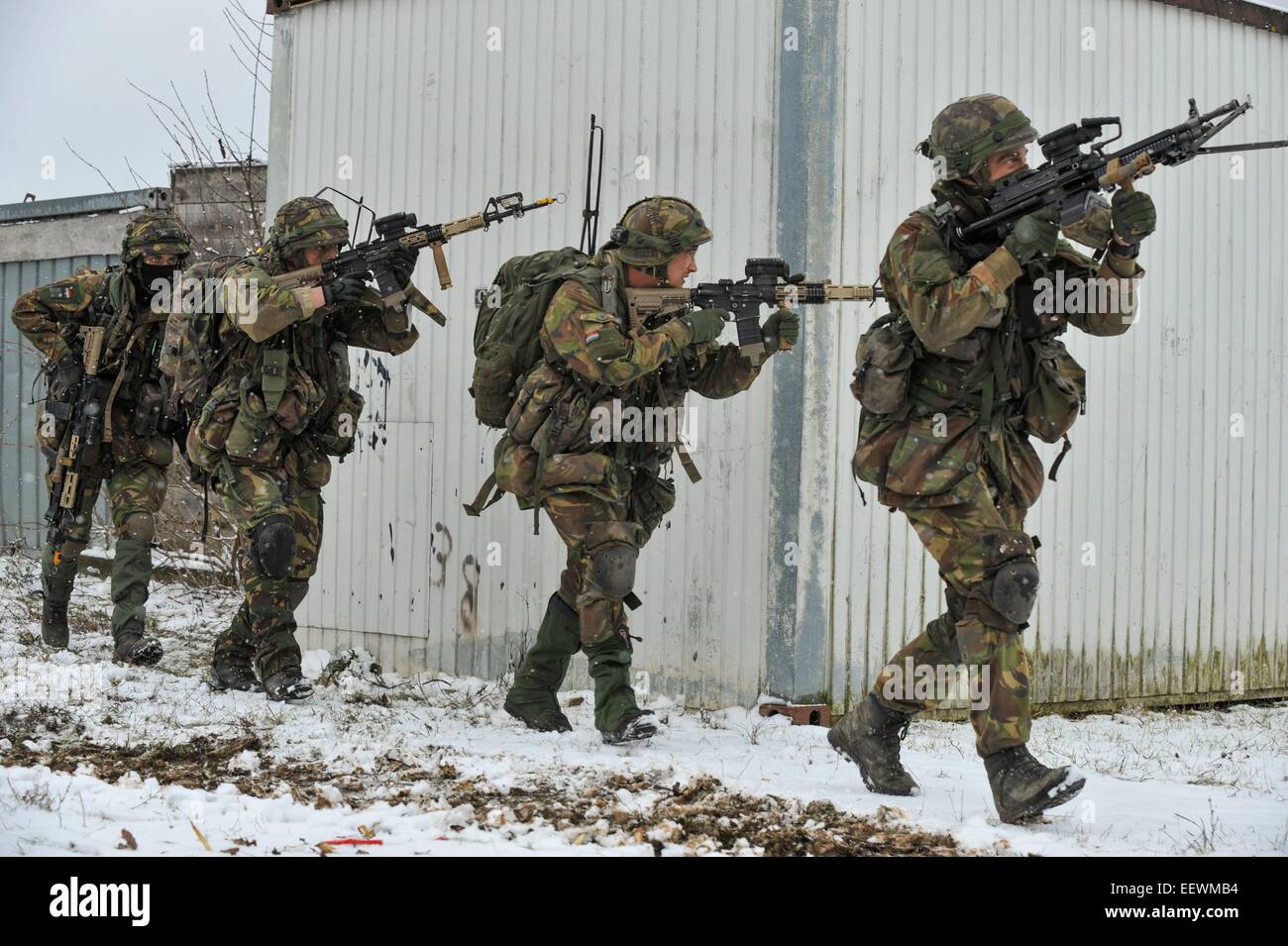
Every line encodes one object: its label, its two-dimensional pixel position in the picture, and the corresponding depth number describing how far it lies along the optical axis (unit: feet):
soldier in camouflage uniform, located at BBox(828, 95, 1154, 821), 26.37
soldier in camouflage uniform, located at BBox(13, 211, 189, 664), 45.44
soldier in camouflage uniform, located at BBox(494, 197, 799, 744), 33.40
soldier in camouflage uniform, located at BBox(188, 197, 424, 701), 38.75
